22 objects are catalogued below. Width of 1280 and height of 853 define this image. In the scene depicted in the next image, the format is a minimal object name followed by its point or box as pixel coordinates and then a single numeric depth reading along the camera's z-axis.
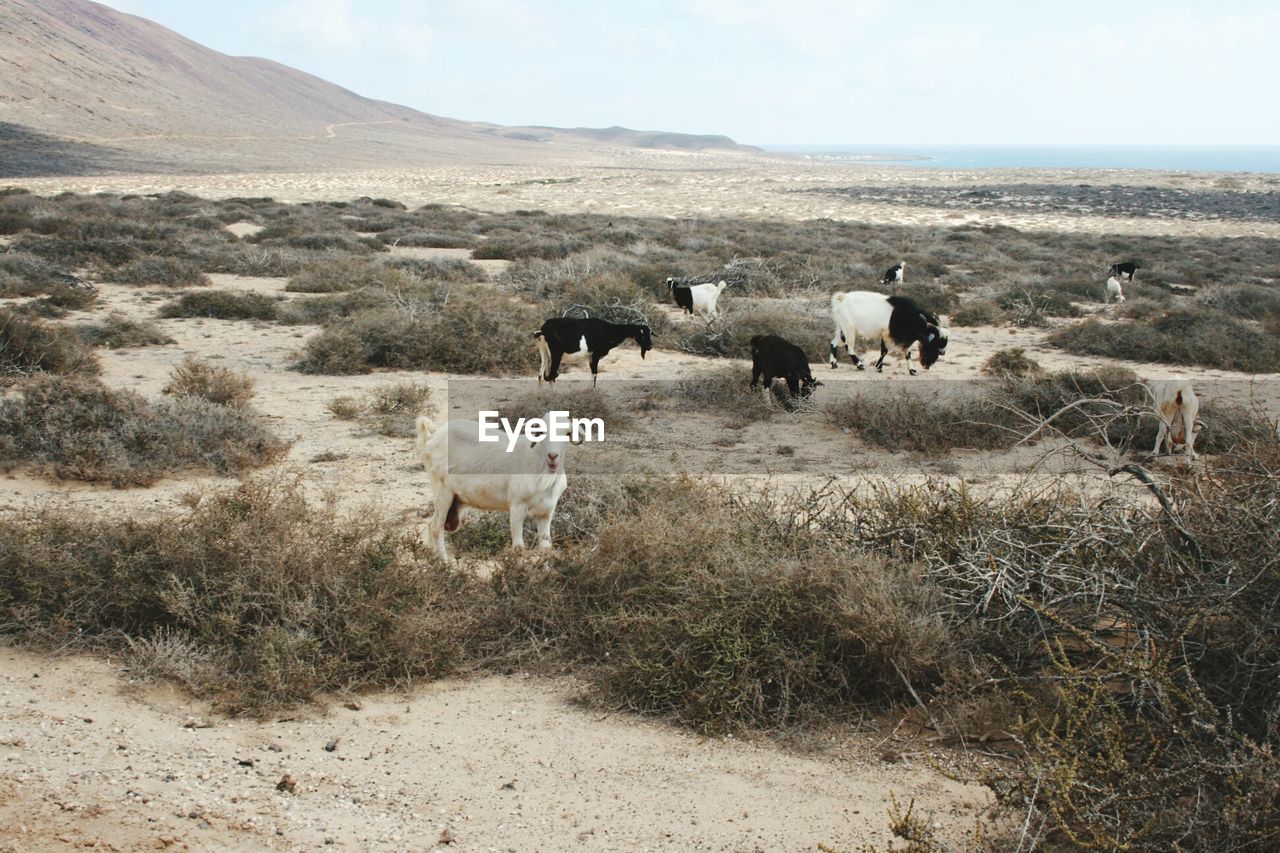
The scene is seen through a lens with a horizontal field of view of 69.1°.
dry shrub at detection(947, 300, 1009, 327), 16.28
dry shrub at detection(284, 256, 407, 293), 16.20
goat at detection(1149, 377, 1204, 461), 8.17
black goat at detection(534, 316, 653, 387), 10.88
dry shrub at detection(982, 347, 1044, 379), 11.55
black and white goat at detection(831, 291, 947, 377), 12.55
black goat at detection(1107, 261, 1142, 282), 20.28
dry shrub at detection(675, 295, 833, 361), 13.22
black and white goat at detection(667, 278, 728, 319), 15.11
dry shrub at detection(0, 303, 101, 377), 9.70
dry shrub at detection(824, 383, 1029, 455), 8.95
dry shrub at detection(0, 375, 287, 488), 7.14
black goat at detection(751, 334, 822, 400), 10.25
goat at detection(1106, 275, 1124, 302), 18.22
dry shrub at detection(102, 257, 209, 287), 16.33
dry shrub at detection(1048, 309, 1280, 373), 12.84
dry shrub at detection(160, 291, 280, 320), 14.05
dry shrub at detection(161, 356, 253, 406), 9.16
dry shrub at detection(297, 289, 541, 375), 11.31
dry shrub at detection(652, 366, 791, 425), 10.16
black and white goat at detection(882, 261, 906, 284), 19.34
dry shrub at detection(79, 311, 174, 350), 11.88
